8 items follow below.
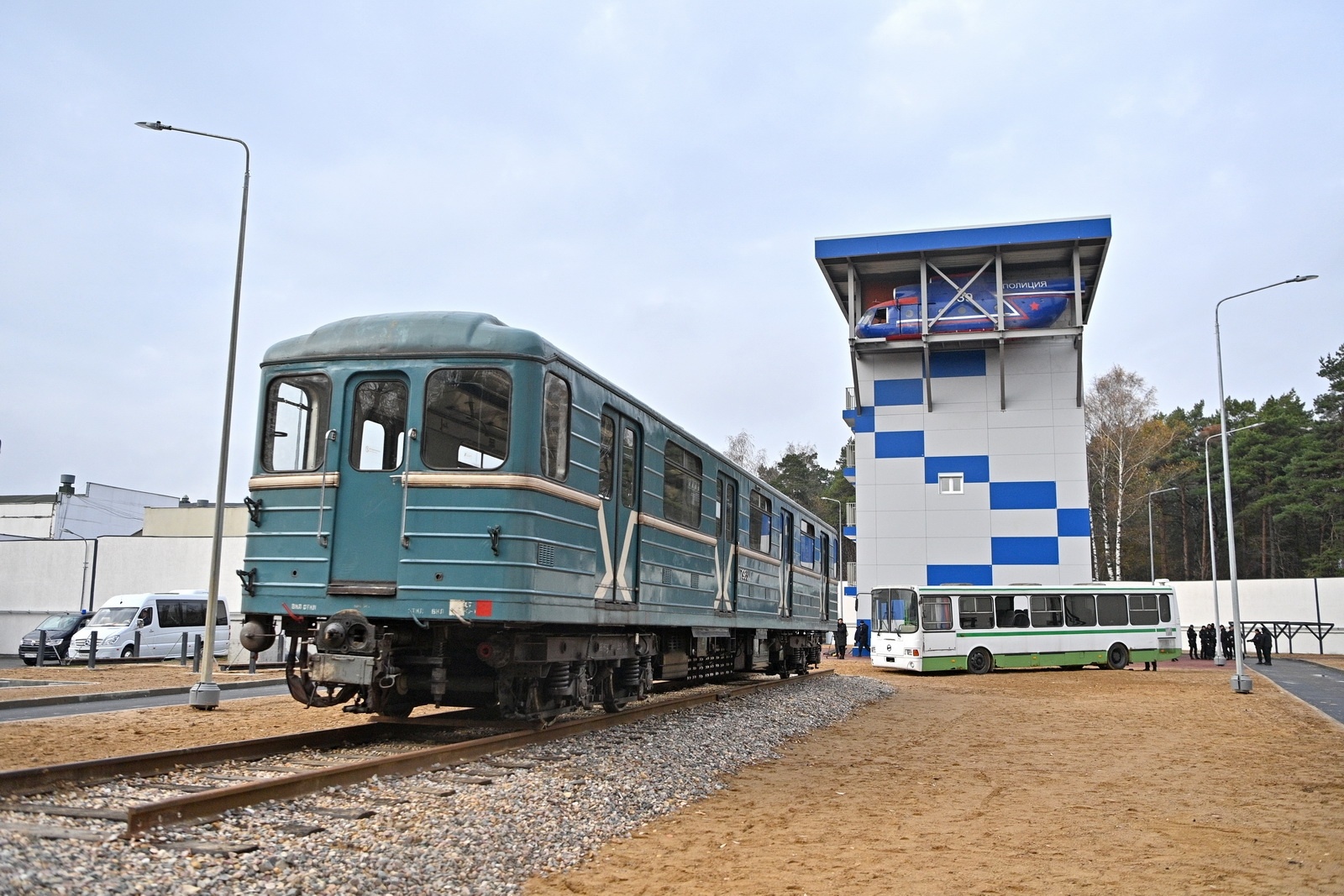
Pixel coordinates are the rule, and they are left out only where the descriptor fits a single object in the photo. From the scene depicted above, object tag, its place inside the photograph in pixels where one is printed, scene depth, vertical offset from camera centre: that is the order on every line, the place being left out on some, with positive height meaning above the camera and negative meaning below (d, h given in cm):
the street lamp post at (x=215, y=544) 1283 +81
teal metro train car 795 +73
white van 2419 -47
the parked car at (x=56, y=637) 2505 -82
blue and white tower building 3059 +638
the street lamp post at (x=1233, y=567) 2052 +109
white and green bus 2528 -21
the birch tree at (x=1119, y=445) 4922 +837
